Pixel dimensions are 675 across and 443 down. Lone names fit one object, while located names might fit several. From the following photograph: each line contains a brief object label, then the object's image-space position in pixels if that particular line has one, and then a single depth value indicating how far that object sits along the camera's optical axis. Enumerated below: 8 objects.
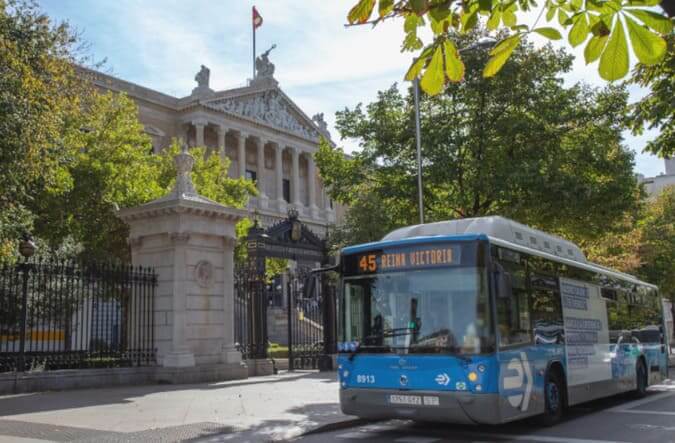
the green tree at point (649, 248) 31.36
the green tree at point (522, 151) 18.73
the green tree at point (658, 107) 12.04
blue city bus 8.63
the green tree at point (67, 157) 13.84
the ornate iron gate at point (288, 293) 19.78
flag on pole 58.00
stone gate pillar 16.56
